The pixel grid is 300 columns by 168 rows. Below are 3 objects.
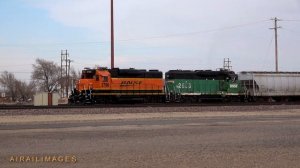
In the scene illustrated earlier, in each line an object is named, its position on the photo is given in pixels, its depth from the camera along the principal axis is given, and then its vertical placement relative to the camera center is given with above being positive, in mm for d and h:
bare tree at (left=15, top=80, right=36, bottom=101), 126000 +1949
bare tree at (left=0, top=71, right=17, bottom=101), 128913 +4270
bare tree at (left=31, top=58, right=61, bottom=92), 120188 +5795
